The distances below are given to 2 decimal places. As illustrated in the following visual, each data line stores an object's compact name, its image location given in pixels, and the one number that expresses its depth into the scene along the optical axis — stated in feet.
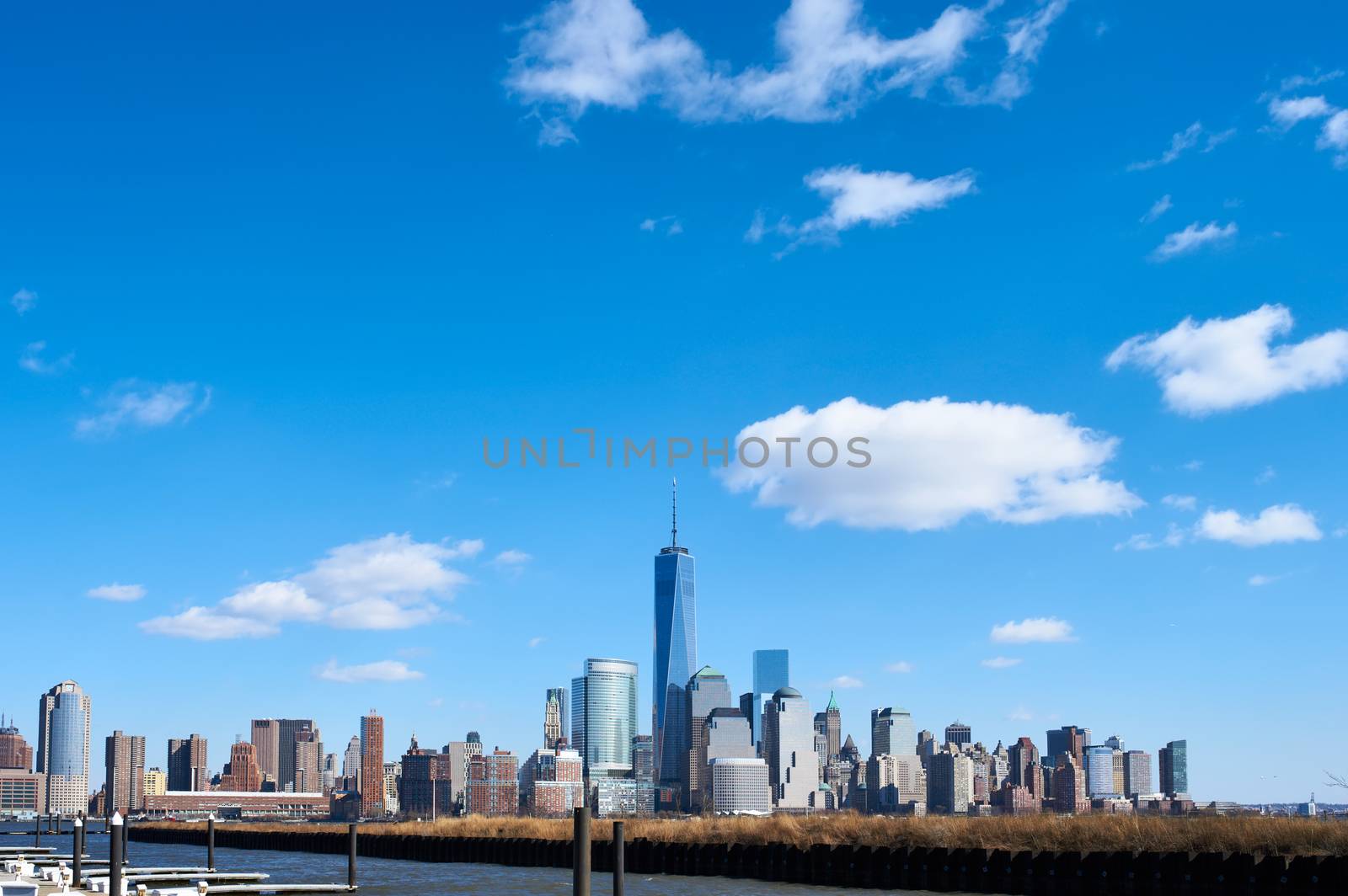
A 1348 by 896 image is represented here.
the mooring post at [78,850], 133.33
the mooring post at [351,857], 156.87
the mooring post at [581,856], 76.59
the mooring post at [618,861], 93.71
